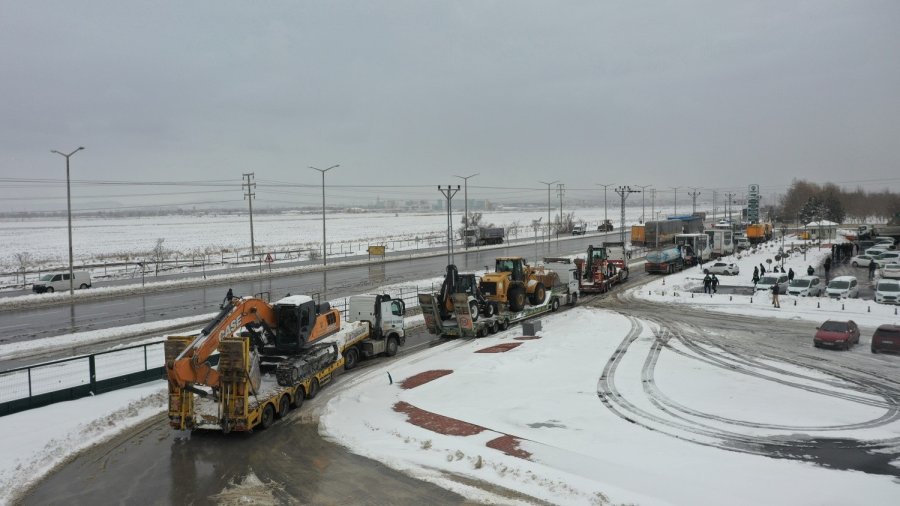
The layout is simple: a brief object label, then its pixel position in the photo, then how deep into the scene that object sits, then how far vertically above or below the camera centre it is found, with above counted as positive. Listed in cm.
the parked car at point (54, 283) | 4241 -410
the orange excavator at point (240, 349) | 1520 -344
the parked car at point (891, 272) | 3972 -356
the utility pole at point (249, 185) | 6888 +424
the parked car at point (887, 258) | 4666 -319
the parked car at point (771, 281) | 3875 -405
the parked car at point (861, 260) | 5078 -361
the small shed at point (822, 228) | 7996 -138
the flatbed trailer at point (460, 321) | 2706 -462
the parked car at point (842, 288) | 3538 -411
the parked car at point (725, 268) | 4897 -400
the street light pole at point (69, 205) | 4053 +128
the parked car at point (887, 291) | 3266 -399
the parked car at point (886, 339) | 2316 -463
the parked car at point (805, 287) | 3697 -418
